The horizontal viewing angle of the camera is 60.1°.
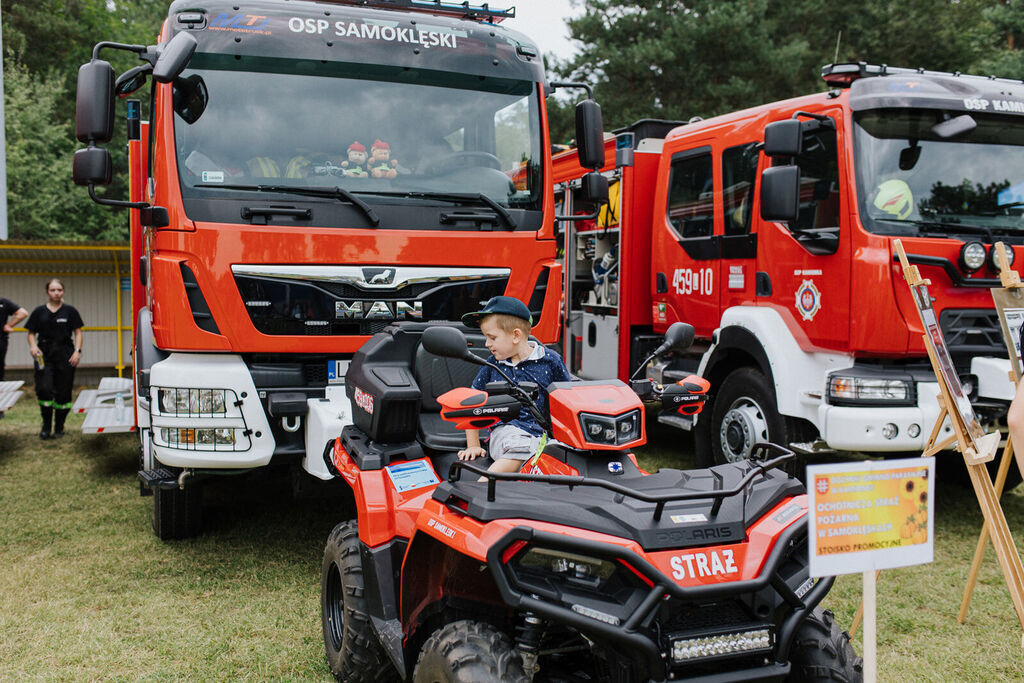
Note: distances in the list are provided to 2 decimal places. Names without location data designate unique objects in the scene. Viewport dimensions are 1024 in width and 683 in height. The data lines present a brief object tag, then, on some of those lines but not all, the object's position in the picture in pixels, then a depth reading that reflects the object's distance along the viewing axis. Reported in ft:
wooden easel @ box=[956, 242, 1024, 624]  12.53
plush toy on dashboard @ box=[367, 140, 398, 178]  16.49
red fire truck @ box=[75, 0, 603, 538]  15.30
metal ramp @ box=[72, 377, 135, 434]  24.72
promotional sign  7.22
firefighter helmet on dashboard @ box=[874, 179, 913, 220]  18.71
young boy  11.00
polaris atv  7.60
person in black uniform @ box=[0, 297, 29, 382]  31.89
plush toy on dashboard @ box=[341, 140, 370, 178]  16.33
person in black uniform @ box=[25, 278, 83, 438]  31.24
